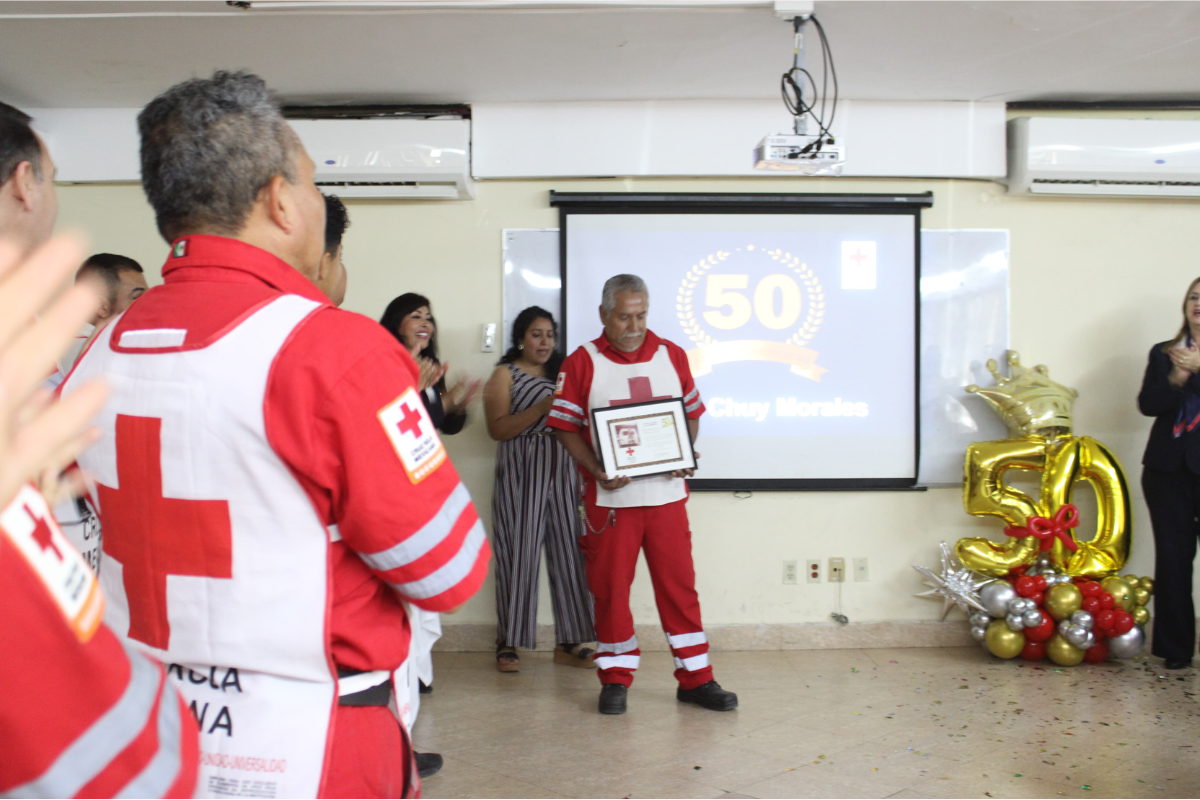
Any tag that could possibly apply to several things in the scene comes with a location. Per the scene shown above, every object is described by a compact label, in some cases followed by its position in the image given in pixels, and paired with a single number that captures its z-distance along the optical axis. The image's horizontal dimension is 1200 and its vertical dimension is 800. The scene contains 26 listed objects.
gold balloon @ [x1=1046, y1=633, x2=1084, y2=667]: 3.70
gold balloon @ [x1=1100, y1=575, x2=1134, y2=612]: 3.76
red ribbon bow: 3.80
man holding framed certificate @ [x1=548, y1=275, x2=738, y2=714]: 3.19
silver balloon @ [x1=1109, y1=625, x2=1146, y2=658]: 3.70
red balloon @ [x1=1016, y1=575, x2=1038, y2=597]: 3.74
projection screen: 4.14
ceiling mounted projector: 2.89
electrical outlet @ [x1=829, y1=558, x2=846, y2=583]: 4.16
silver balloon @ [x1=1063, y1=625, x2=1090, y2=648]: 3.65
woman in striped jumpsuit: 3.85
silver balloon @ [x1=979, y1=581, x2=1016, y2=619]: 3.78
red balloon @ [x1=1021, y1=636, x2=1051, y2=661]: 3.78
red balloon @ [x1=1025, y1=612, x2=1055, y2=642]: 3.71
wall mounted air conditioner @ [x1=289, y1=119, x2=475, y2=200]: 3.92
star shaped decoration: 3.91
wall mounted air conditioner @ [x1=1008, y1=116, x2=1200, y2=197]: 3.99
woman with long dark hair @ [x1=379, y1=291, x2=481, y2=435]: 3.49
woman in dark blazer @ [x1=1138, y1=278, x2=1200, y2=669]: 3.70
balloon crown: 3.91
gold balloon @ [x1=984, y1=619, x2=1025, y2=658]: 3.75
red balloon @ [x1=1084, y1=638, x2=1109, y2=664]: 3.75
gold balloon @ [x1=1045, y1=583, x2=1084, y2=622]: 3.69
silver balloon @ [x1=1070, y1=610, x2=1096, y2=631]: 3.66
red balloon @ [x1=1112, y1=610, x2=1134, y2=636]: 3.67
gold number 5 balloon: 3.84
